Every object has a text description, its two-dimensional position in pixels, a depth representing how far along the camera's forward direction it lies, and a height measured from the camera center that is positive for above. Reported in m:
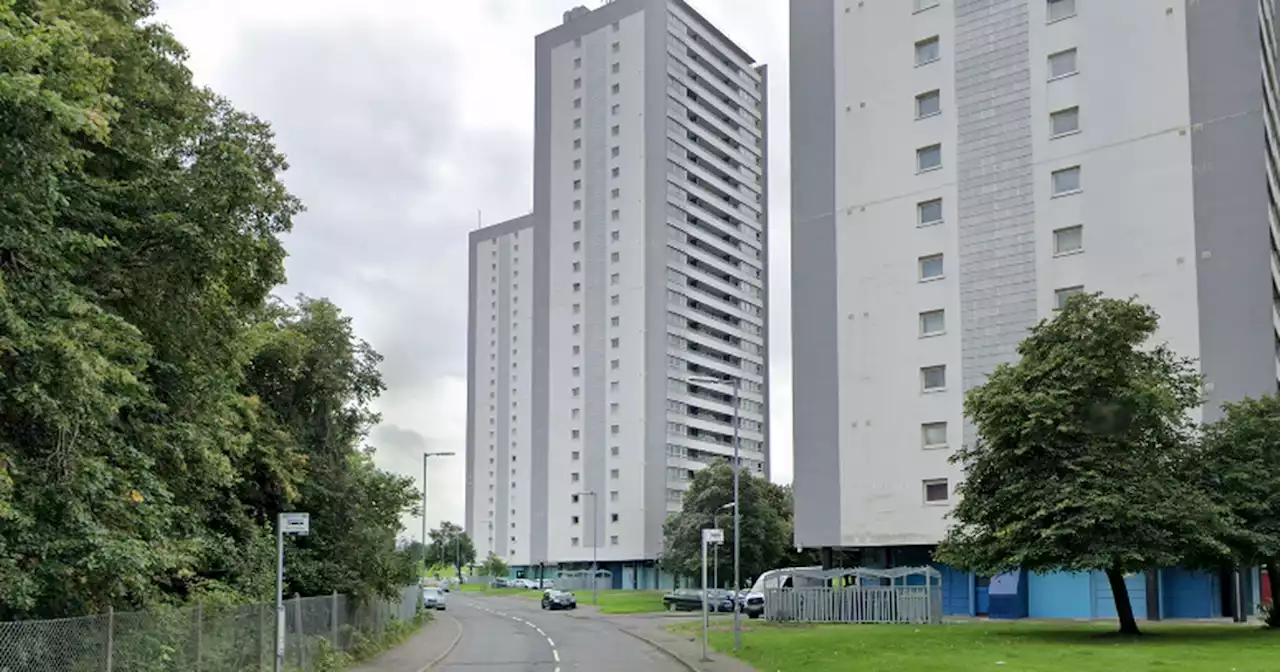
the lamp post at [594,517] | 96.47 -2.19
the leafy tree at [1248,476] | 30.28 +0.28
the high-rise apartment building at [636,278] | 107.38 +20.90
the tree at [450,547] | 153.61 -7.28
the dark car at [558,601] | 66.94 -6.32
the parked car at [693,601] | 58.78 -5.85
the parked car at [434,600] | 64.06 -5.98
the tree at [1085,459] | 29.11 +0.76
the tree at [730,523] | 75.44 -2.13
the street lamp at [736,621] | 29.81 -3.45
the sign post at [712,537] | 27.30 -1.09
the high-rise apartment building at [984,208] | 42.56 +11.28
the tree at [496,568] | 143.00 -9.35
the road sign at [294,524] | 16.83 -0.43
